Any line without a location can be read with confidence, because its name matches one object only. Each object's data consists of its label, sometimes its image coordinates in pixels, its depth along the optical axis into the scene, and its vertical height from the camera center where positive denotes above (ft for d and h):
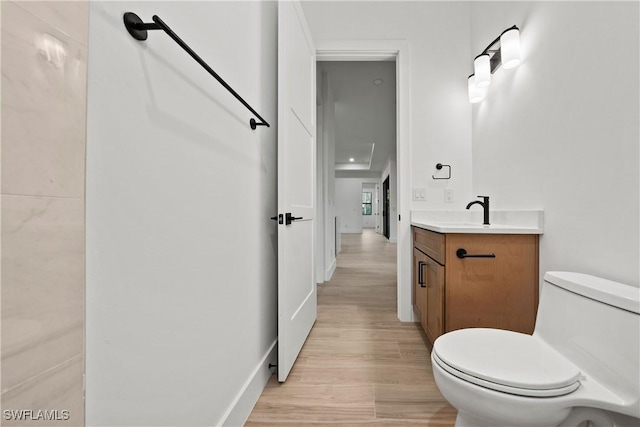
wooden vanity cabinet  4.88 -1.09
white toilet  2.59 -1.45
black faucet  5.90 +0.14
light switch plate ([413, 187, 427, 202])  7.70 +0.58
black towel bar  2.09 +1.37
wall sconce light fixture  5.42 +3.18
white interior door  4.95 +0.67
